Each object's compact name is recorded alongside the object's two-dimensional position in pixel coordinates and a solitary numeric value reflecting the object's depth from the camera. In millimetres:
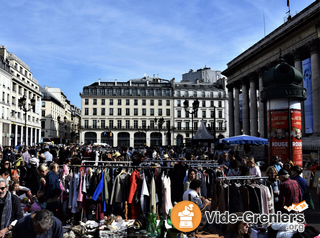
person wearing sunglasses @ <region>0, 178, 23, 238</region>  4852
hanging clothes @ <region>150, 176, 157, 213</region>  6859
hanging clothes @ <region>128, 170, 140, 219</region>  6909
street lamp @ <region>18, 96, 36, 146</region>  21062
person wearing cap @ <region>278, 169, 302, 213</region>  6020
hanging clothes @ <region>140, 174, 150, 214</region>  6836
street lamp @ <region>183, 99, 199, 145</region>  19191
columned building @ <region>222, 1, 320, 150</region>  25500
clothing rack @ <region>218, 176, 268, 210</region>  6229
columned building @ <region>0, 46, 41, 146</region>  48438
